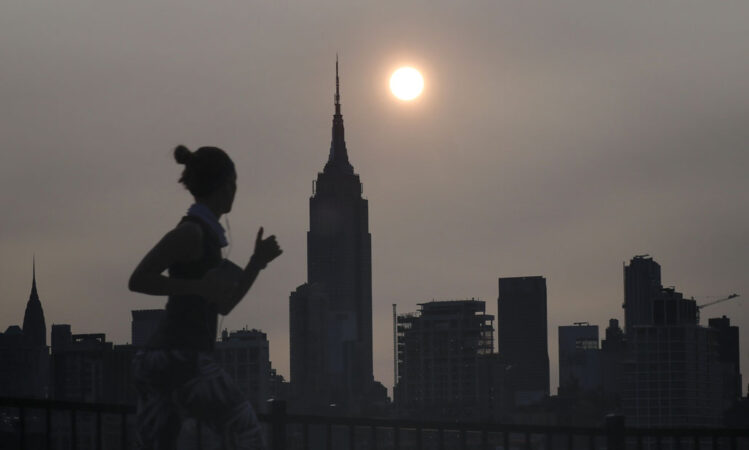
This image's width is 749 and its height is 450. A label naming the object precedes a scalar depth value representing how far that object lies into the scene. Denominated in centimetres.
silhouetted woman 1970
